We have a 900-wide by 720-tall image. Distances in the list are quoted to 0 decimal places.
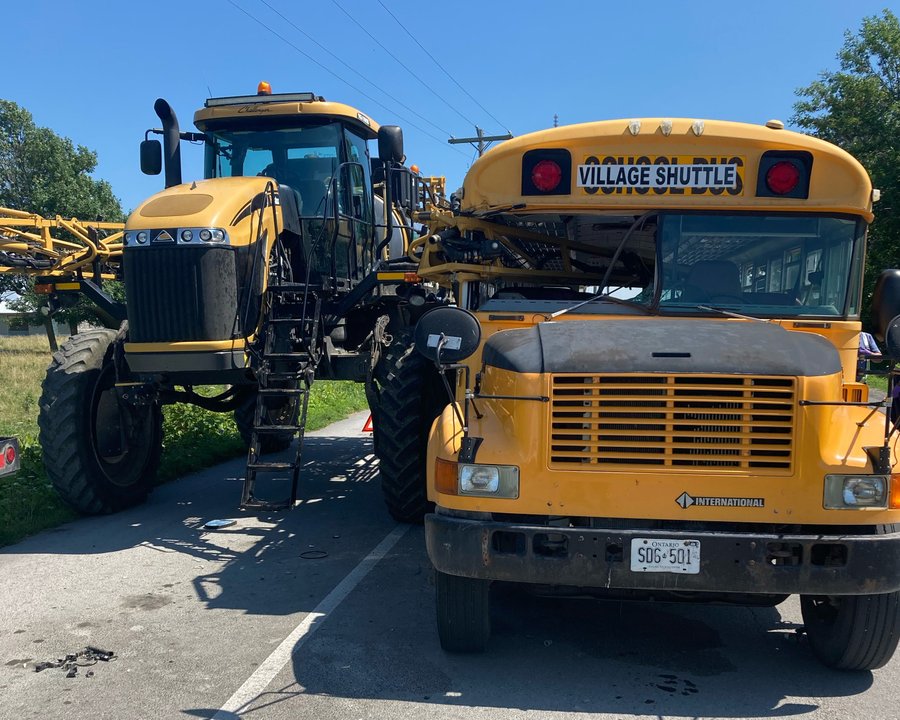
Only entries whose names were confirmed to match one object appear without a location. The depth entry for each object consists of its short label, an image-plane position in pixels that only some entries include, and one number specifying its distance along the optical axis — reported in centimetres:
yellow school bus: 358
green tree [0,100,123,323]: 3123
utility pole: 2362
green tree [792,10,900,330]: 1728
